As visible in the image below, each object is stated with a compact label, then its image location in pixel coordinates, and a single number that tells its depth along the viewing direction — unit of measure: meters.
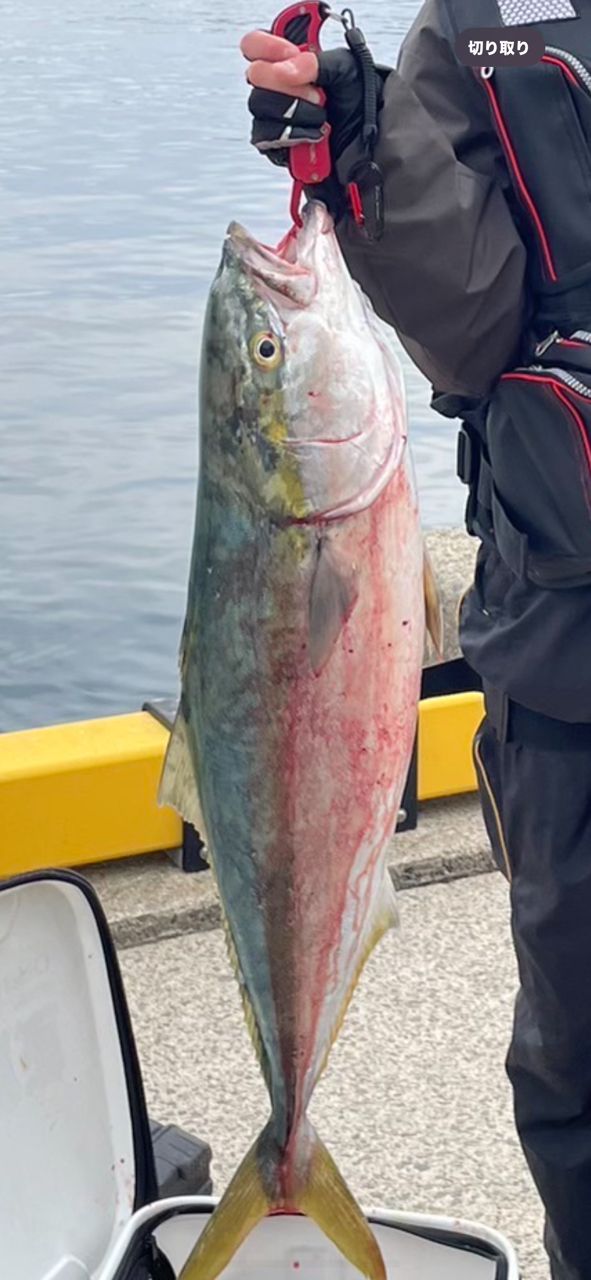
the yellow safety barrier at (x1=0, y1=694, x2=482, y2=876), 3.37
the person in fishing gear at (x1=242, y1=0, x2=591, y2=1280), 1.82
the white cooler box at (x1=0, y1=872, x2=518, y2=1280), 2.01
